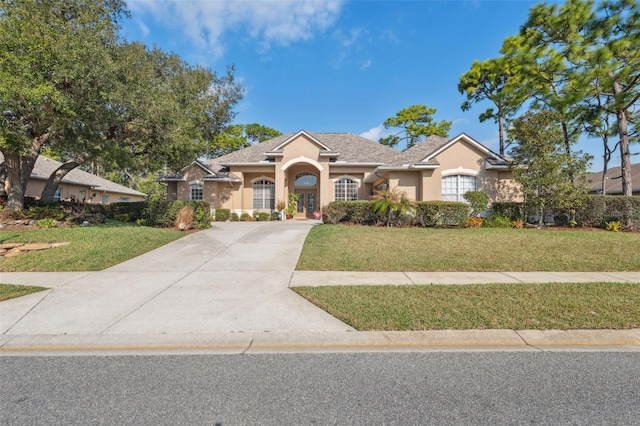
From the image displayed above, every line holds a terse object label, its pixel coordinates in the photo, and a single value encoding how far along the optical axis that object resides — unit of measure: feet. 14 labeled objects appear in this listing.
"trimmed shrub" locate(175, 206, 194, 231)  45.04
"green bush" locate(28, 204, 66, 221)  44.45
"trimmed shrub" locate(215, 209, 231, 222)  67.59
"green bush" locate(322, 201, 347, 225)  50.49
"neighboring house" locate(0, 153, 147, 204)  67.87
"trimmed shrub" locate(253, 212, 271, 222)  68.74
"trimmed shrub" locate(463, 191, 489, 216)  52.70
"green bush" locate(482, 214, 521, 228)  48.01
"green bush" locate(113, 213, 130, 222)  56.13
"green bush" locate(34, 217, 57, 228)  41.29
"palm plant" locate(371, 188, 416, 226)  45.88
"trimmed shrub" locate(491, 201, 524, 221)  50.29
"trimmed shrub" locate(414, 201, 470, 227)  46.26
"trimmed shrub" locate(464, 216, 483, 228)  47.03
